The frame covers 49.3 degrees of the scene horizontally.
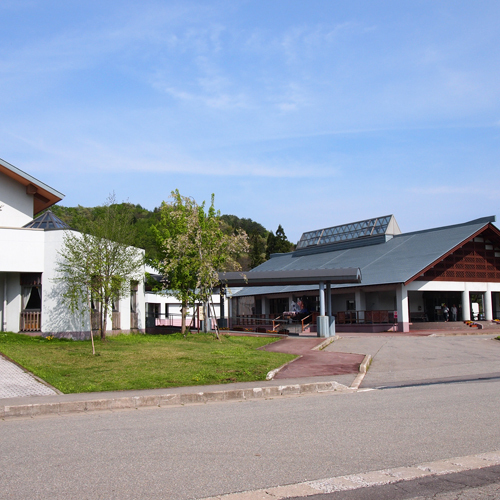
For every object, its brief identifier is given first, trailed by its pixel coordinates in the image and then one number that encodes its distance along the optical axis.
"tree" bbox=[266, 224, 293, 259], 83.31
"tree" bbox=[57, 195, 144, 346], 21.48
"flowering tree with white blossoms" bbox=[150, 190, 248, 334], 24.42
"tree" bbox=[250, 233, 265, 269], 81.00
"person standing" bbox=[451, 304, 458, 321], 39.09
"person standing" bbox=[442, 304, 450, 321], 38.62
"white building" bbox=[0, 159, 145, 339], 22.45
